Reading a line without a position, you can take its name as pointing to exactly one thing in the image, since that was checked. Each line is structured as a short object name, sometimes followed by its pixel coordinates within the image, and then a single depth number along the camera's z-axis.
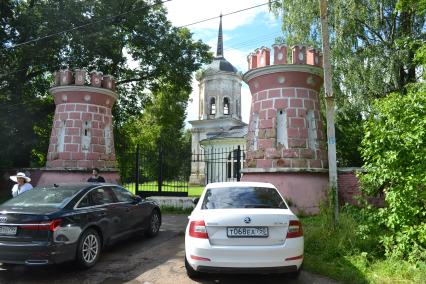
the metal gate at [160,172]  15.37
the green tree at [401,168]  6.58
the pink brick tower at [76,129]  14.85
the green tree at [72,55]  17.64
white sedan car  5.21
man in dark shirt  11.67
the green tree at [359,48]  14.80
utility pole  8.20
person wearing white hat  9.22
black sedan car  5.95
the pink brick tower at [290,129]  11.95
